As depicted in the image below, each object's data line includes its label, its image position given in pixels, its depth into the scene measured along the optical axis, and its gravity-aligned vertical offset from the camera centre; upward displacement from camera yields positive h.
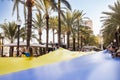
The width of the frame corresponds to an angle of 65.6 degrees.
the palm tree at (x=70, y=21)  19.36 +4.21
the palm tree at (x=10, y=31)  18.58 +2.06
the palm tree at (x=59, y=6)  11.78 +4.35
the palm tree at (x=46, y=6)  9.47 +4.11
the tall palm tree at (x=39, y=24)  20.22 +3.65
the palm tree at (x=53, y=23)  21.46 +4.19
